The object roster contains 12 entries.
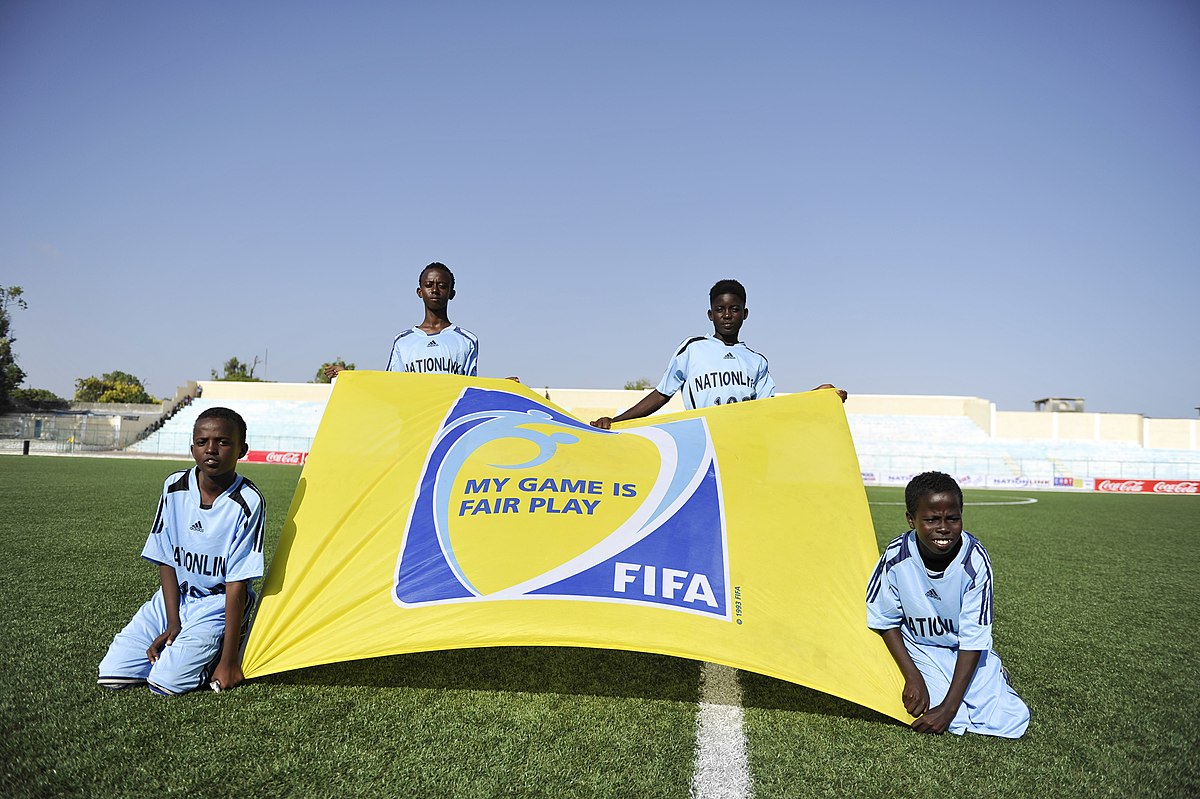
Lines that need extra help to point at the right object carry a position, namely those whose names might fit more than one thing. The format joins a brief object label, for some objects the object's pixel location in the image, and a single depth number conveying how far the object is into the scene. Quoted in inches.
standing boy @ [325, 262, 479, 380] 181.2
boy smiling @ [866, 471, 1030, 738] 105.1
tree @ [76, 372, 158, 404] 2763.3
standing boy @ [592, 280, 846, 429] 170.4
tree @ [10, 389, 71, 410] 2011.6
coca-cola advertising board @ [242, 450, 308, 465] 1264.8
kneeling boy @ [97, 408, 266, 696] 109.8
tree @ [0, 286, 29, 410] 1942.7
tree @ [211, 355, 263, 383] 3093.0
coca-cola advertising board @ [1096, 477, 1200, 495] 1121.4
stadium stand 1322.6
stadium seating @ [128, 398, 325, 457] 1362.0
